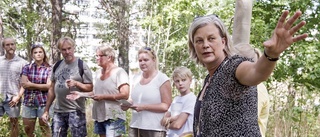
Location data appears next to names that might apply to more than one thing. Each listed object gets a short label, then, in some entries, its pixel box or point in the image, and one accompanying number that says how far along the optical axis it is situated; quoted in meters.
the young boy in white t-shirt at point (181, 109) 3.80
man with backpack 4.89
